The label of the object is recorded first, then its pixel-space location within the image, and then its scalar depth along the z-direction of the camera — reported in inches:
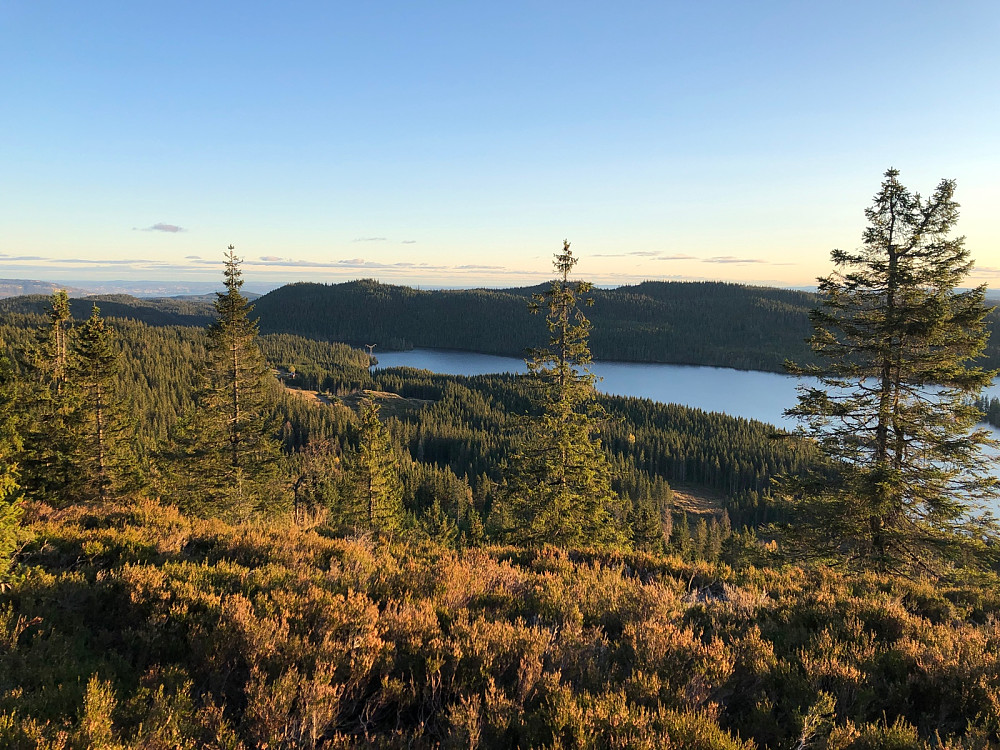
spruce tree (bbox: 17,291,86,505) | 792.9
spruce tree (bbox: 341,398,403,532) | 1197.7
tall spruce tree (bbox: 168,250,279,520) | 861.8
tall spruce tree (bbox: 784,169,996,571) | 504.1
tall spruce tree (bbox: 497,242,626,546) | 778.2
